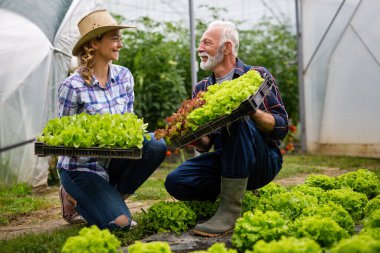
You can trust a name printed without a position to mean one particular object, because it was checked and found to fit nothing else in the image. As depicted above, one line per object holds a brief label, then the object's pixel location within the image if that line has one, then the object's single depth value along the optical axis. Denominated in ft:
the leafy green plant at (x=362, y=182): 16.48
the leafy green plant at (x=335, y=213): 12.21
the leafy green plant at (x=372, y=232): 10.55
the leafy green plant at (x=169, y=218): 13.37
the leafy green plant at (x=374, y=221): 11.53
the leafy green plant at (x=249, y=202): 14.13
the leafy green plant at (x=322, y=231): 10.93
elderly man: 13.24
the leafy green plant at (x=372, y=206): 13.64
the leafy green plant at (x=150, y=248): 9.61
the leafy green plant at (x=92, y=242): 9.78
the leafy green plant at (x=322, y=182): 16.66
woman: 13.79
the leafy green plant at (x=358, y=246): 8.87
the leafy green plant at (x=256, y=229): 11.17
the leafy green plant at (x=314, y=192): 14.53
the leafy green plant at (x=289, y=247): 8.92
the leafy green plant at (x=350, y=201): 14.25
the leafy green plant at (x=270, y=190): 15.30
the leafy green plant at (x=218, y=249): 9.41
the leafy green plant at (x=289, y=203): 12.92
